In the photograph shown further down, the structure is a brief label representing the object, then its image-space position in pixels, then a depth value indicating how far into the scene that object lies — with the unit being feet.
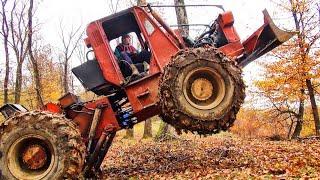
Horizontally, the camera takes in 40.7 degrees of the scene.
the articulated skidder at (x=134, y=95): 22.50
